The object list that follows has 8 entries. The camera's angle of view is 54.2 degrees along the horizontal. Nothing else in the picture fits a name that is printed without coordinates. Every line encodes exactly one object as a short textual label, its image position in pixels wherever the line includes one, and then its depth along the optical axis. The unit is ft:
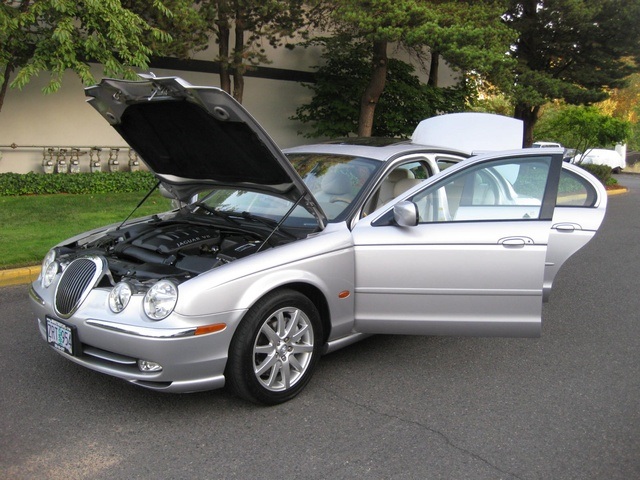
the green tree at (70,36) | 30.19
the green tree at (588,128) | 63.21
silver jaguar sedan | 11.68
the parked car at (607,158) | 97.12
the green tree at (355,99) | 55.52
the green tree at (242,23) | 40.60
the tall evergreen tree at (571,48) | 58.54
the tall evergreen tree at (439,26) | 41.32
